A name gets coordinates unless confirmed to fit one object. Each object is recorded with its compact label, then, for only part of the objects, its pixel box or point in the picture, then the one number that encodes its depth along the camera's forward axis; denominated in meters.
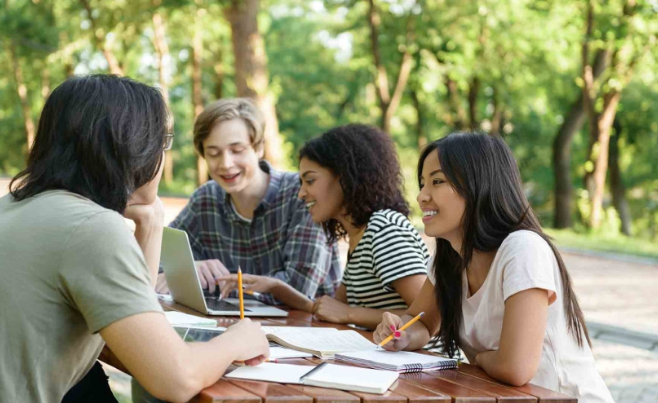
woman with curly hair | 3.30
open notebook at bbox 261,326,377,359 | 2.49
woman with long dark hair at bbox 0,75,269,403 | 1.84
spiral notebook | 2.34
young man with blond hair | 4.14
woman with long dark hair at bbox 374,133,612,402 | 2.35
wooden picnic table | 1.95
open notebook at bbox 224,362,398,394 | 2.06
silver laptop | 3.28
